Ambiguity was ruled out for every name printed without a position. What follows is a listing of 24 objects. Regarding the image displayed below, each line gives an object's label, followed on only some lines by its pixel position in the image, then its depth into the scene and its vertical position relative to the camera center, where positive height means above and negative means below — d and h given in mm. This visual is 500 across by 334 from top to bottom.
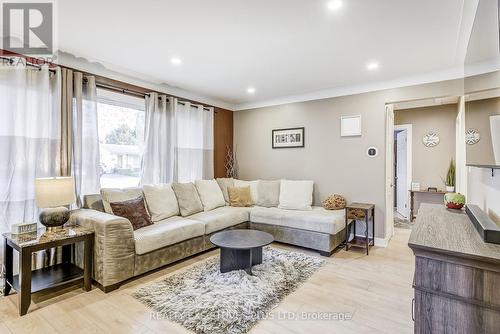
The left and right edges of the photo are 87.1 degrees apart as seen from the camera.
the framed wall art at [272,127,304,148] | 4699 +523
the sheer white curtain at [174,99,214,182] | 4363 +417
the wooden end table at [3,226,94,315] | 2133 -879
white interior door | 5668 -161
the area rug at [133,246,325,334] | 2061 -1193
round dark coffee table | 2758 -909
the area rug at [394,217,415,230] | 5158 -1166
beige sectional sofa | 2543 -804
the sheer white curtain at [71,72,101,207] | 3055 +327
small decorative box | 2348 -565
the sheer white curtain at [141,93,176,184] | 3867 +379
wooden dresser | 1093 -524
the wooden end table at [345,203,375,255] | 3658 -768
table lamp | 2400 -307
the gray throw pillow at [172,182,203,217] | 3822 -490
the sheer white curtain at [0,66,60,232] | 2570 +310
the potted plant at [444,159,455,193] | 4889 -243
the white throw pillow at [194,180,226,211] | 4195 -466
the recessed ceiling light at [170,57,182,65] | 3119 +1268
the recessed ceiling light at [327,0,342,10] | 1985 +1238
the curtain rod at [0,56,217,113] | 2785 +1038
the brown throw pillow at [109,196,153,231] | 3029 -538
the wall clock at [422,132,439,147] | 5282 +543
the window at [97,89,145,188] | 3533 +400
